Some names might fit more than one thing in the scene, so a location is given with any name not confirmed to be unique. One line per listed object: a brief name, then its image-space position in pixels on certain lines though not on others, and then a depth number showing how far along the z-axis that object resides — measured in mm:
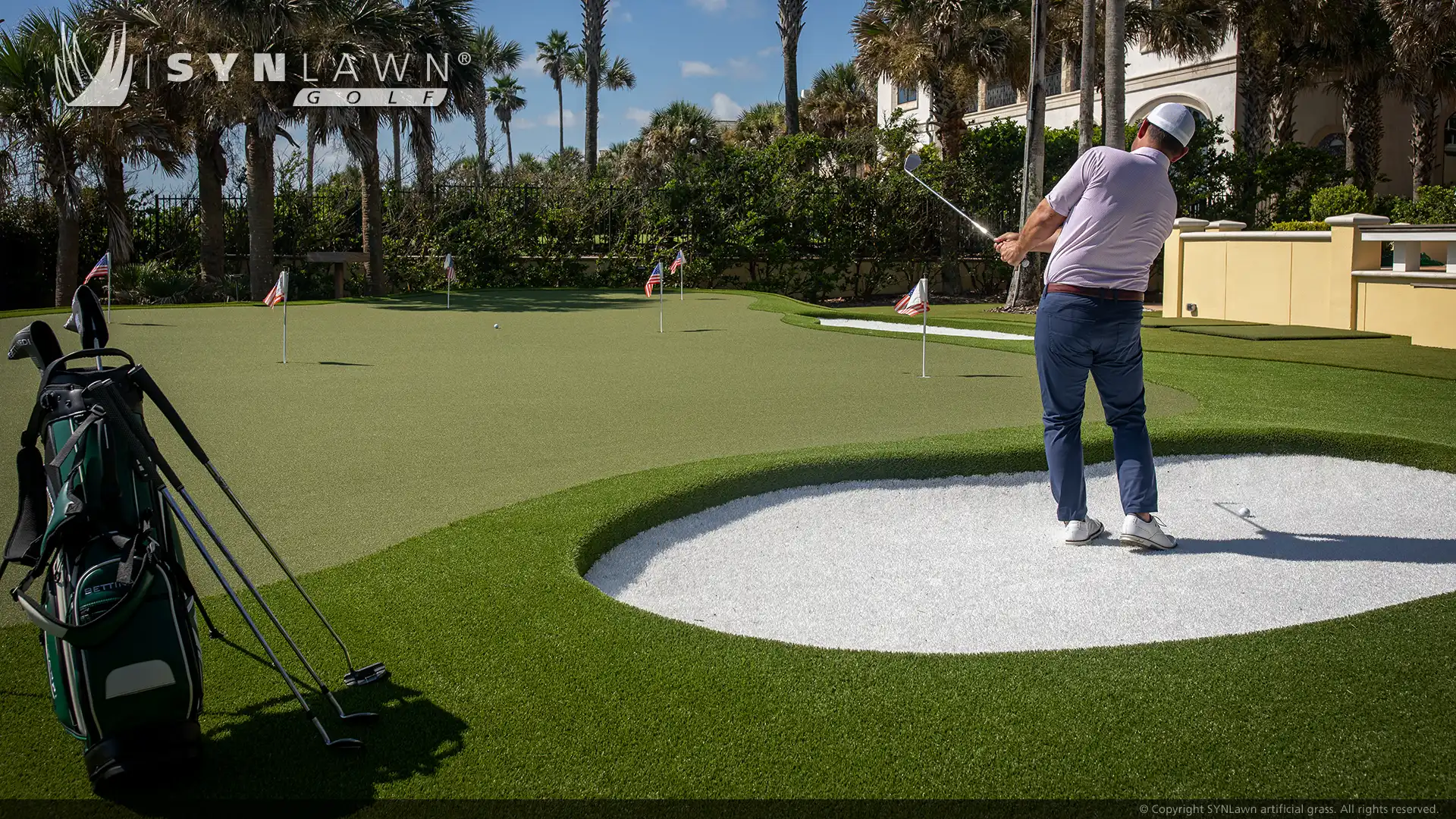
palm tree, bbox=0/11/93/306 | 18969
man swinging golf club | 4773
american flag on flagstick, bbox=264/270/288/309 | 10664
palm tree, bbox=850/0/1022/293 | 25531
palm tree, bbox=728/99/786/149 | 43500
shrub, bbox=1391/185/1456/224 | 22000
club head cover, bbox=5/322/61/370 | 2928
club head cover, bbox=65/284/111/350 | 2990
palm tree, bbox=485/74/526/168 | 70438
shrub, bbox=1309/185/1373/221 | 22203
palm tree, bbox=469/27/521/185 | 57625
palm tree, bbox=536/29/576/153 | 71500
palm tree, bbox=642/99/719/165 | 36094
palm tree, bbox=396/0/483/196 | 22422
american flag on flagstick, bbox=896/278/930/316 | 9461
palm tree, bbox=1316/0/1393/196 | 27469
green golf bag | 2520
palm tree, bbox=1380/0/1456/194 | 25125
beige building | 32562
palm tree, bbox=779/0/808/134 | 33156
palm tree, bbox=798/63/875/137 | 45812
